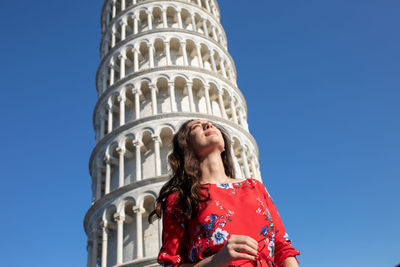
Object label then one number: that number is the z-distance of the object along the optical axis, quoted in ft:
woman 7.09
